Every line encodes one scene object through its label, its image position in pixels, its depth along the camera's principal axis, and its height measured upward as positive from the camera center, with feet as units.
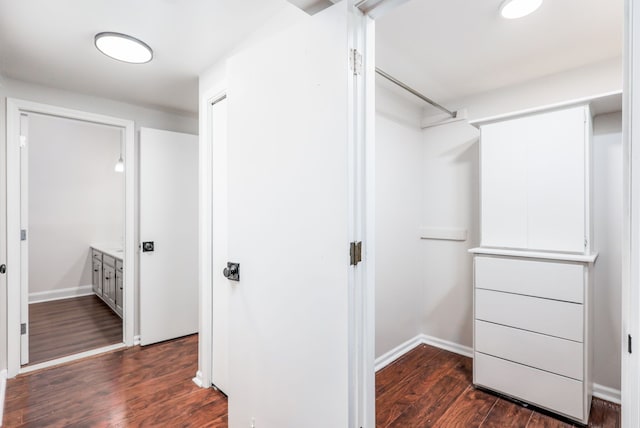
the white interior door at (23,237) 8.23 -0.58
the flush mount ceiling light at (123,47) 6.12 +3.49
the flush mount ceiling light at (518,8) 5.12 +3.52
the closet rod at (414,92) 7.18 +3.20
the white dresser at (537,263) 6.23 -1.03
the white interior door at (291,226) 3.72 -0.15
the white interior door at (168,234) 10.00 -0.65
